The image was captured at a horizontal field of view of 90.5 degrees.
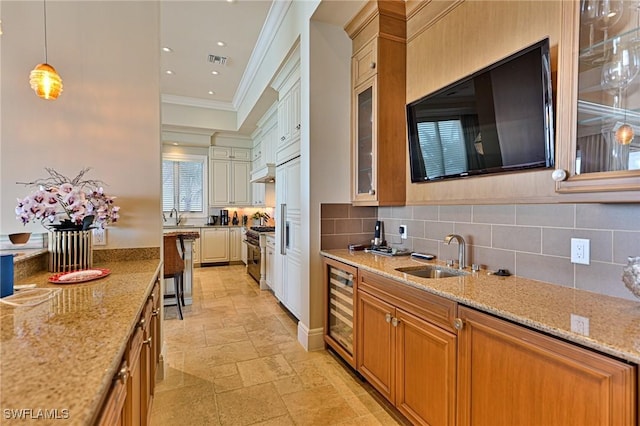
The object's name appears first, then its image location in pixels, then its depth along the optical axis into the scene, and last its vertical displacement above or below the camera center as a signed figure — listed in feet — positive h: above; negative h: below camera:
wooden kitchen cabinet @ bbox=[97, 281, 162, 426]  2.83 -2.07
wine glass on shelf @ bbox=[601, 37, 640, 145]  4.21 +1.82
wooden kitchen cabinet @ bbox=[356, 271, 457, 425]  5.14 -2.65
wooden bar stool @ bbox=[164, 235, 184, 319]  12.68 -2.09
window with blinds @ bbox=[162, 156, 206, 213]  23.08 +1.87
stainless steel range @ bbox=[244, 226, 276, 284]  16.53 -2.23
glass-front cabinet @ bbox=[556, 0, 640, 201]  4.21 +1.64
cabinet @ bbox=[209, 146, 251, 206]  23.63 +2.52
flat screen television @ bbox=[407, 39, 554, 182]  5.31 +1.75
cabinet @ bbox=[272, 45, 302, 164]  11.16 +3.89
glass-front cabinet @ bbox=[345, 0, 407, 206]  8.62 +3.18
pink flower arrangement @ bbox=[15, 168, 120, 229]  5.54 +0.11
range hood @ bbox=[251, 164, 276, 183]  16.46 +1.93
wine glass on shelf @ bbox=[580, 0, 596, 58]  4.34 +2.63
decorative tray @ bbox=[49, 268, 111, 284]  5.11 -1.12
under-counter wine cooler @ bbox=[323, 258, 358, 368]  8.11 -2.74
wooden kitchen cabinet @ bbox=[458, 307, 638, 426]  3.18 -2.03
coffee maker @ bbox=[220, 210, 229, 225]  23.93 -0.65
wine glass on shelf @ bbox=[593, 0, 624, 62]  4.31 +2.65
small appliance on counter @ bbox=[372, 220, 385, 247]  9.77 -0.85
